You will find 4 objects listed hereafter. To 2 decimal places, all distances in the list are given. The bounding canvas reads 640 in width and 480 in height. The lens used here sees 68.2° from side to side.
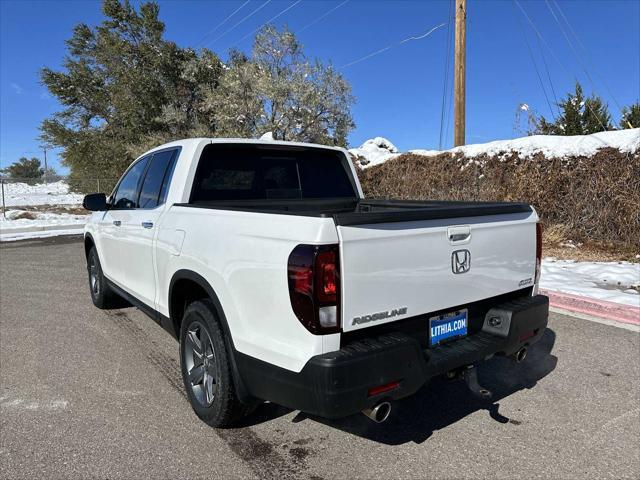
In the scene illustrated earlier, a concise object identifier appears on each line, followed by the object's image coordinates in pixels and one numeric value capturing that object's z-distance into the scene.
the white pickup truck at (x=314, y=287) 2.22
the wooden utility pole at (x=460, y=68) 12.61
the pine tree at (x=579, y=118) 17.95
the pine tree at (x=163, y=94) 22.22
